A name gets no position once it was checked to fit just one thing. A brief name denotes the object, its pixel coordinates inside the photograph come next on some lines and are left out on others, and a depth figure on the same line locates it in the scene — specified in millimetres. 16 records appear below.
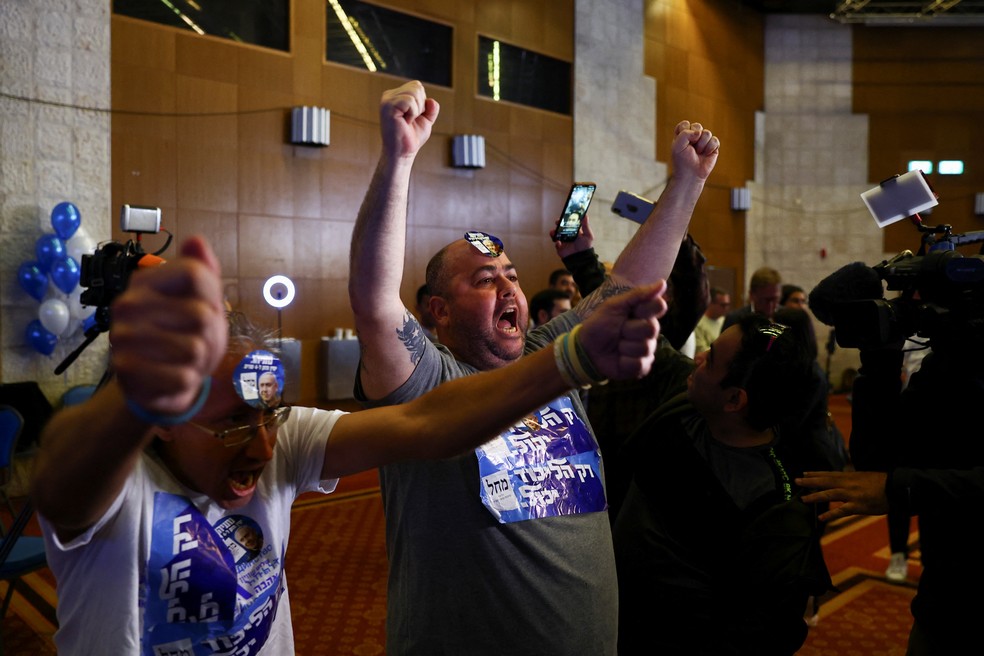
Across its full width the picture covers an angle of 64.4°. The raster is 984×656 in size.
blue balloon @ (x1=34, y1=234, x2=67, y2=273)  5680
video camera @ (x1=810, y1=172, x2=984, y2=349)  1557
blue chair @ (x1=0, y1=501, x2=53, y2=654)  2398
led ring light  3721
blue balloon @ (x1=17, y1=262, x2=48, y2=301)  5641
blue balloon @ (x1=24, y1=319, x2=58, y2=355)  5746
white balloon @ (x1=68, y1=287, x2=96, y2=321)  5898
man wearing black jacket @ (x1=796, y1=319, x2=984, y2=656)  1599
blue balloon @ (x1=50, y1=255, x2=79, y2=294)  5680
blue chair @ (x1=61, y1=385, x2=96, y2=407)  5653
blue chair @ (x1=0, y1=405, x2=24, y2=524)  3500
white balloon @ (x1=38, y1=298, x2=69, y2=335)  5629
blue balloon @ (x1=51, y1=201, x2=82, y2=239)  5738
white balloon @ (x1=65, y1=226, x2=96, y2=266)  5881
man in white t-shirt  910
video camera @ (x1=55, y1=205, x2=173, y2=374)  2369
